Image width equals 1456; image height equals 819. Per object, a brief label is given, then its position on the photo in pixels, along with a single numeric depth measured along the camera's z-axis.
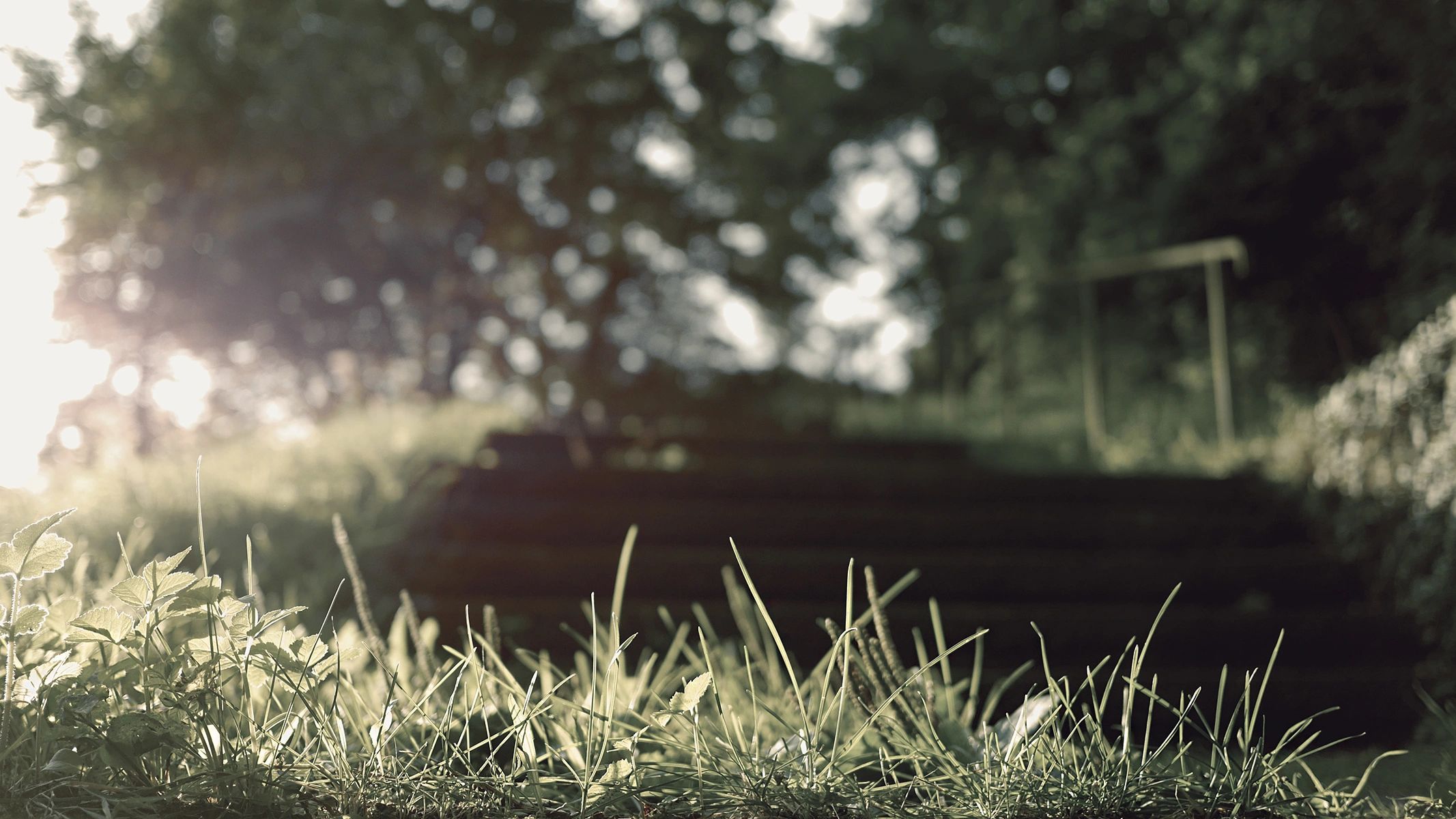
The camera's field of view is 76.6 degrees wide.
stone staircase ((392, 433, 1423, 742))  3.02
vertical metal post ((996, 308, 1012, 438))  6.57
